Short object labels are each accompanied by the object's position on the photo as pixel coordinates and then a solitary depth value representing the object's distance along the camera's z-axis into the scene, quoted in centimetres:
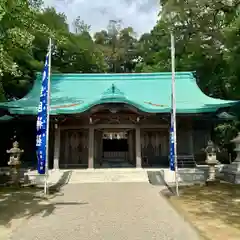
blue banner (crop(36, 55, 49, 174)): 905
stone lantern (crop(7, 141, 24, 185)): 1204
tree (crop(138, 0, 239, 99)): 1486
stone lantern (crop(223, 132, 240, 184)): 1216
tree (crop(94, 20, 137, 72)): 4535
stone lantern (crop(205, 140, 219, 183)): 1225
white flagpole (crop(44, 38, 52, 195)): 941
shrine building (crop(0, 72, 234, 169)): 1438
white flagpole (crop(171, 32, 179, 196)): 954
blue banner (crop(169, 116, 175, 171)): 959
